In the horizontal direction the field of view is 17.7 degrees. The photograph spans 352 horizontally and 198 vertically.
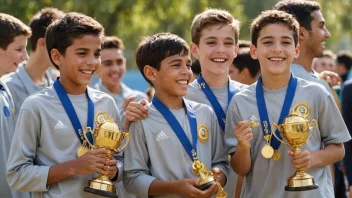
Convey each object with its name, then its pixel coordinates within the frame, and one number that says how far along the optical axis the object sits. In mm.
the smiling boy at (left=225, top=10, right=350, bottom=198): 8480
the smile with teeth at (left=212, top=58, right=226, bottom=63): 9774
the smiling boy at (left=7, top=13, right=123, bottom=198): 8184
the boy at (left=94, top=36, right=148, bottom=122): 15492
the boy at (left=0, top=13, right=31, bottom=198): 11065
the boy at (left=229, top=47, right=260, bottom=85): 12448
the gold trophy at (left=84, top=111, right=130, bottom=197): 7993
